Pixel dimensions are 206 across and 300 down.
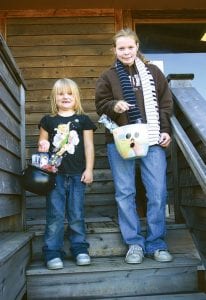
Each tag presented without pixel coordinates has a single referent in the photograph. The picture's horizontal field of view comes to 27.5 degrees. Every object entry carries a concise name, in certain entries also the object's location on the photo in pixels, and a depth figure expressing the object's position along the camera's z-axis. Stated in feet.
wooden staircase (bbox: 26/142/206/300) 8.49
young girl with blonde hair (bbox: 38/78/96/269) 9.18
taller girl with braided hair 9.33
